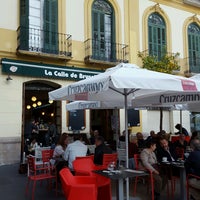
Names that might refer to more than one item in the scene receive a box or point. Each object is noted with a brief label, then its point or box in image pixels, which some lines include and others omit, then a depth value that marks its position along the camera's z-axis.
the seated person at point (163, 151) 6.02
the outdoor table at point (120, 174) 4.44
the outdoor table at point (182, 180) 5.26
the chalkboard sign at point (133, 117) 12.52
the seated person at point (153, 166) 5.44
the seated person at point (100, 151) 6.30
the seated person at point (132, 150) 7.38
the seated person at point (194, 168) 4.83
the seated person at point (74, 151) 6.10
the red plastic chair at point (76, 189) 3.92
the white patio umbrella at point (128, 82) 4.43
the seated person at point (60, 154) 6.43
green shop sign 10.01
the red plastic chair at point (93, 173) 5.03
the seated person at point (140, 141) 8.63
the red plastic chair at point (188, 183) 4.82
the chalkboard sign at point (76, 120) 11.25
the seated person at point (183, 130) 11.37
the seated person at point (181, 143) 8.11
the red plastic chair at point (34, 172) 5.80
